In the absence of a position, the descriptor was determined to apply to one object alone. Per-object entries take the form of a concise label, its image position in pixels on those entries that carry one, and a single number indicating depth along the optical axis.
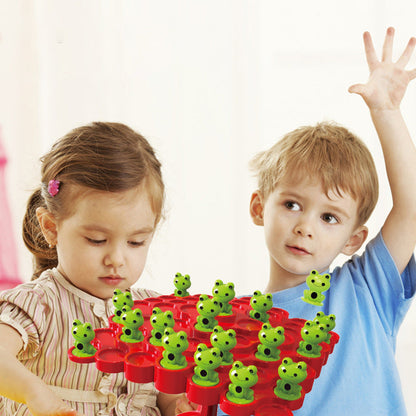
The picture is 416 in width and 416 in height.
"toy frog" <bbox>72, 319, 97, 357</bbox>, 1.00
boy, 1.22
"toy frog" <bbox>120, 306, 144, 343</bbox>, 1.00
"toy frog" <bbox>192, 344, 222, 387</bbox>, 0.94
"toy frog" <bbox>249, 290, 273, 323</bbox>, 1.05
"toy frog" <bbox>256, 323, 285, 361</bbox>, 0.97
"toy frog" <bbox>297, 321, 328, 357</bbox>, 0.99
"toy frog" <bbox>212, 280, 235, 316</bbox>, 1.04
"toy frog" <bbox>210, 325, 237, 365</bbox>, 0.97
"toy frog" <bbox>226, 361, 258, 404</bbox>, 0.93
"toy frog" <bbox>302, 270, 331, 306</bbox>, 1.03
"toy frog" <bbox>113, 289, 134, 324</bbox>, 1.04
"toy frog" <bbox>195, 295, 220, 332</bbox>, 1.01
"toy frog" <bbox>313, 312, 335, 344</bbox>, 1.00
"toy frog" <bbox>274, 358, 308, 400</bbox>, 0.93
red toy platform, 0.94
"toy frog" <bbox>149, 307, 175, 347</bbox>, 0.99
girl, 1.18
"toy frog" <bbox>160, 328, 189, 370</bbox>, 0.95
